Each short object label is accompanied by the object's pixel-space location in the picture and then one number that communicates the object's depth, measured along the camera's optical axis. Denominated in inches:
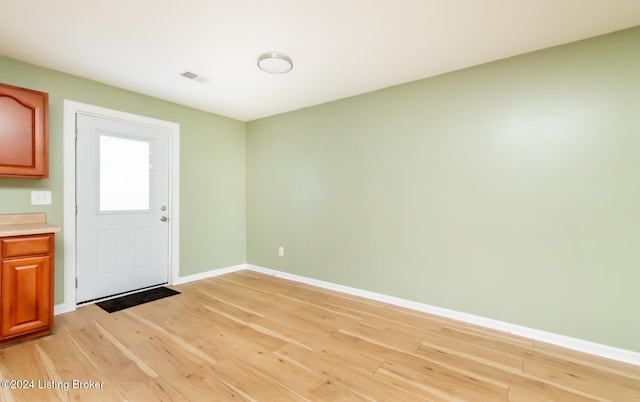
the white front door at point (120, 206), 120.0
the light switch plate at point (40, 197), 106.3
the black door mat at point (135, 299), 119.0
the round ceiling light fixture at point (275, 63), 98.7
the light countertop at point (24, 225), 86.8
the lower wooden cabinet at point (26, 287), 84.9
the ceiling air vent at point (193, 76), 114.0
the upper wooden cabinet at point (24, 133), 92.4
